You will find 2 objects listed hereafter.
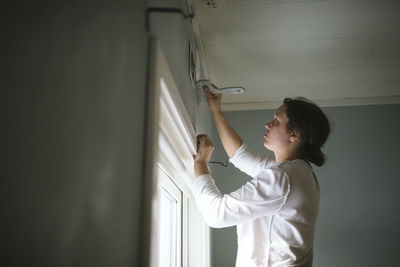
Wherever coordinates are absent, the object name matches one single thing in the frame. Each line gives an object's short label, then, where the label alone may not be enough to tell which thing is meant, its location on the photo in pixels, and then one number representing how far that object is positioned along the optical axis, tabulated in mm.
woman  1046
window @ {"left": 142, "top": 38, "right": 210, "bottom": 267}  694
